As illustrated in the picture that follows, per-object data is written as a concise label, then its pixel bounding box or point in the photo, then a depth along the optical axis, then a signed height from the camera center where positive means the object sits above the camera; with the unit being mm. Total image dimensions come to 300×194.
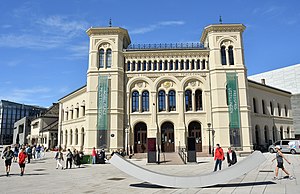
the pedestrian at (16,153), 29617 -2653
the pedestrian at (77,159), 21547 -2520
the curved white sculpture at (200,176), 10719 -2051
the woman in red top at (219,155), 15006 -1596
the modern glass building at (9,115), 111562 +7321
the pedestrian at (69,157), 20359 -2188
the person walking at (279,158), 12589 -1538
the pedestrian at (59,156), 20375 -2098
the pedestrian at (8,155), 15805 -1544
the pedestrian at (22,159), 15625 -1768
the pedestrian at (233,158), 17666 -2087
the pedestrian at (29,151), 27150 -2318
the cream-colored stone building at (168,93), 32219 +4929
